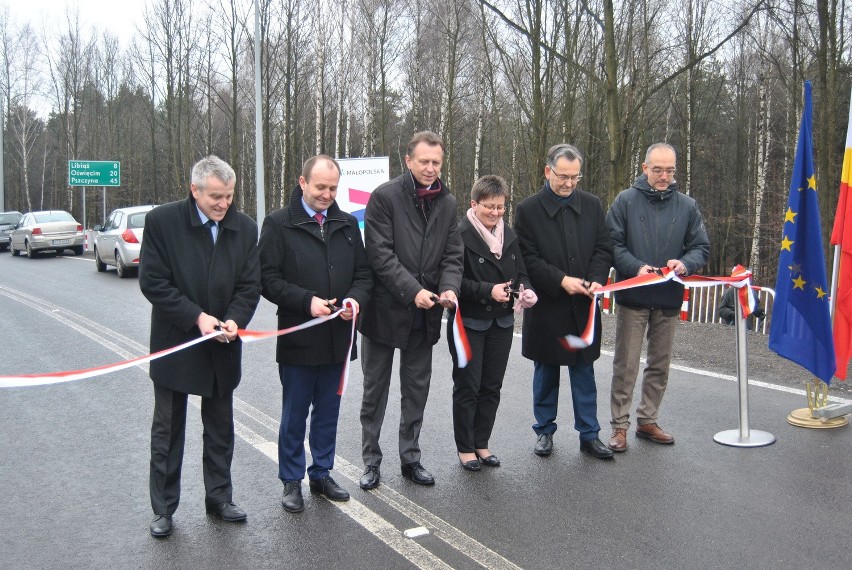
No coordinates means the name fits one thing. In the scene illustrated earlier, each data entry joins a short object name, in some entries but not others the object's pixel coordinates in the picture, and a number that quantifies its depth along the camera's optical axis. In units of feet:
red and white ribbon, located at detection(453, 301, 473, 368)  16.67
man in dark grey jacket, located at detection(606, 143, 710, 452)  18.94
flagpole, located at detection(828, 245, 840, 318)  20.85
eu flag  19.97
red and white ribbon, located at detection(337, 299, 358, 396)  15.75
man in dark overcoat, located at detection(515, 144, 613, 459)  18.13
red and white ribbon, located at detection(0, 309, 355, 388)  13.16
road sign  114.52
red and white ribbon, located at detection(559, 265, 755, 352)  18.12
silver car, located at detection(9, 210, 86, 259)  87.20
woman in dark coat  17.22
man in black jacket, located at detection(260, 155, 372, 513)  15.34
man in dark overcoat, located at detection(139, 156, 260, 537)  14.10
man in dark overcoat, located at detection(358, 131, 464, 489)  16.19
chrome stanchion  19.07
